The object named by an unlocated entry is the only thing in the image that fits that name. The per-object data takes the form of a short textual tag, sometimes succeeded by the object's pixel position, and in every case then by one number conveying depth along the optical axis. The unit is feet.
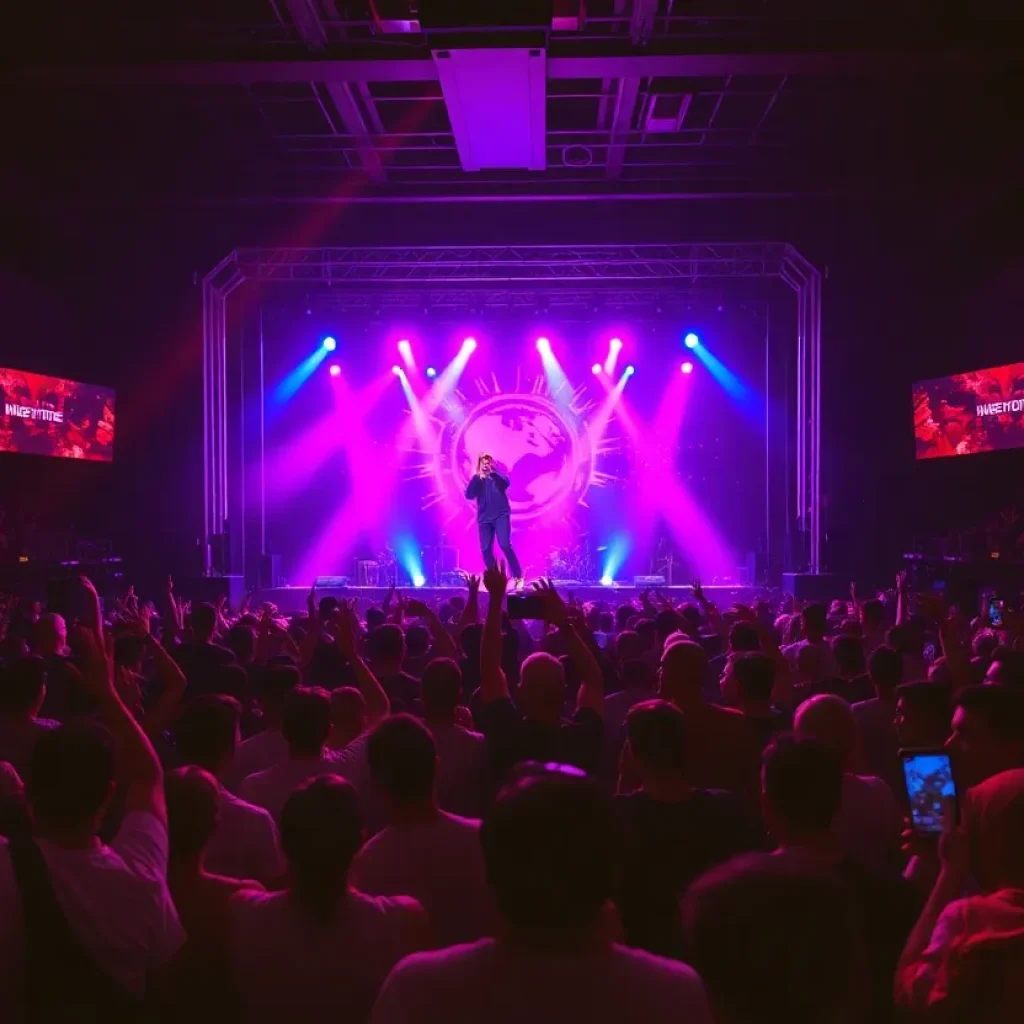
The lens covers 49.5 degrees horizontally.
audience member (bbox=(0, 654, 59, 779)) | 11.10
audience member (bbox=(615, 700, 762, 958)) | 7.55
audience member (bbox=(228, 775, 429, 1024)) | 5.68
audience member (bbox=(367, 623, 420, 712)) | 13.55
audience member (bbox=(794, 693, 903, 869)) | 8.34
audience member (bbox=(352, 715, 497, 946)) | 7.09
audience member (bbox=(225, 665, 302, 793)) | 11.07
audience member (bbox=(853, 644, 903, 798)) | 12.01
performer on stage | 46.98
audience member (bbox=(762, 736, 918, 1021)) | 6.58
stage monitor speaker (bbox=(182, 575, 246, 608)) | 40.57
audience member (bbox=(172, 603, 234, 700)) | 14.02
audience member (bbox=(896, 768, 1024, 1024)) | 4.84
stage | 45.80
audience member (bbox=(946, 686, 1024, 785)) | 8.68
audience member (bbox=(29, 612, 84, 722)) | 12.76
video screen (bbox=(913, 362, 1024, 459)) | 39.45
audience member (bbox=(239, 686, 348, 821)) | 9.34
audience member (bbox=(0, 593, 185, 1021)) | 6.02
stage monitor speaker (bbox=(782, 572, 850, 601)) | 40.45
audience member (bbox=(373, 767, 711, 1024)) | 4.00
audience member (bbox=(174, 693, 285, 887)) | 8.02
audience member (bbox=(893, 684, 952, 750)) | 10.07
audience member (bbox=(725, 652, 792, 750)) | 11.09
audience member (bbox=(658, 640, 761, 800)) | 10.32
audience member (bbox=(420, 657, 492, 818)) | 10.27
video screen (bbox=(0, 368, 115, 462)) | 40.52
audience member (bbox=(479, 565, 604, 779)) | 10.20
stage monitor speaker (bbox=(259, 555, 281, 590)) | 48.57
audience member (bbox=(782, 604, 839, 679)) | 15.83
